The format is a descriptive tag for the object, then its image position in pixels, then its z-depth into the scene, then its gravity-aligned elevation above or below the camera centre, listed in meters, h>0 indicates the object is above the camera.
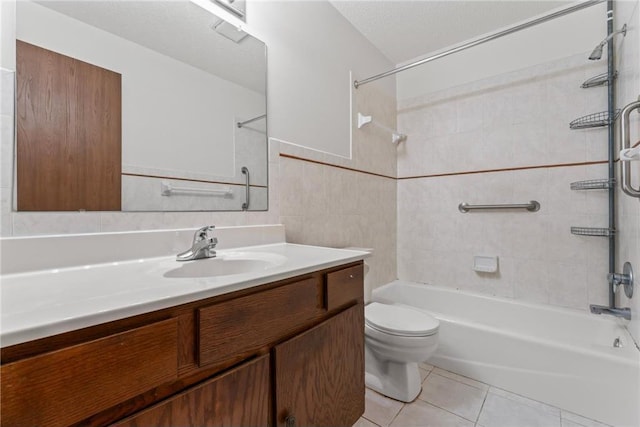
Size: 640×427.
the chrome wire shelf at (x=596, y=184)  1.61 +0.17
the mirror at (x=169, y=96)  0.87 +0.47
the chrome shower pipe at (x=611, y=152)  1.62 +0.35
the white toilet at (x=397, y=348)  1.39 -0.69
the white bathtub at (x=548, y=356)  1.25 -0.75
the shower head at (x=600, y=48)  1.40 +0.90
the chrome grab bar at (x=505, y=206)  1.93 +0.05
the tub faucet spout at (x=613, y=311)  1.42 -0.51
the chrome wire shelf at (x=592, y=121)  1.66 +0.56
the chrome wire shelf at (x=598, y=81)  1.65 +0.79
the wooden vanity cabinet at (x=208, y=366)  0.44 -0.32
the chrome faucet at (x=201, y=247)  1.00 -0.12
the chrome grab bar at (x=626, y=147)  1.12 +0.30
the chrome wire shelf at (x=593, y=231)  1.63 -0.11
